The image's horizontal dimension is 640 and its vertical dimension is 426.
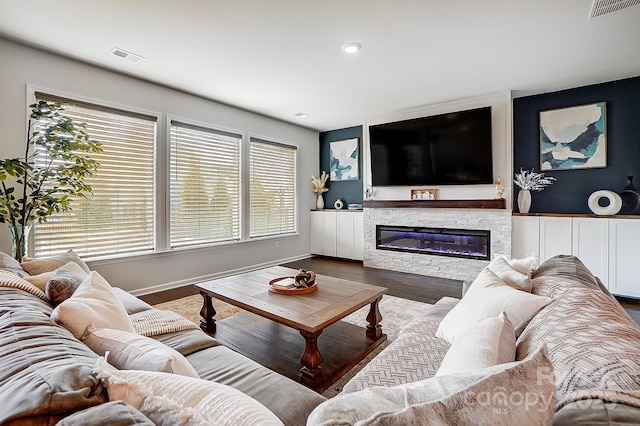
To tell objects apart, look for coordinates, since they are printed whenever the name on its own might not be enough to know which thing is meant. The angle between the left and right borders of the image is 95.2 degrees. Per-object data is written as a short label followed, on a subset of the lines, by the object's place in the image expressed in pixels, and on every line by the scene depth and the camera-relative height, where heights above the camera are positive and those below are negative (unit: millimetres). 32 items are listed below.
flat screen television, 4297 +983
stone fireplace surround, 4191 -224
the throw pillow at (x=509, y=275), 1480 -349
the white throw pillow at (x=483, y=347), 854 -423
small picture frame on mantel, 4809 +292
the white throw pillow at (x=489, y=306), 1254 -434
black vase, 3613 +152
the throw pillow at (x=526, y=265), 1751 -334
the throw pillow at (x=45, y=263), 1944 -358
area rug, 2771 -1065
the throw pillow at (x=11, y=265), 1685 -322
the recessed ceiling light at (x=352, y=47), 2809 +1610
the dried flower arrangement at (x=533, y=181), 4129 +428
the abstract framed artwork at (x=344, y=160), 6023 +1081
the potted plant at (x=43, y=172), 2516 +365
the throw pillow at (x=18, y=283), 1343 -336
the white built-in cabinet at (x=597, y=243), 3387 -398
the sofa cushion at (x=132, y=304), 2048 -674
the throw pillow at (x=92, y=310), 1055 -386
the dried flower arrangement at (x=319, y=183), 6312 +615
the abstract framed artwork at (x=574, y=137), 3795 +993
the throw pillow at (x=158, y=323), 1691 -682
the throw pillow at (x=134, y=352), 808 -426
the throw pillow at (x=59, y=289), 1399 -378
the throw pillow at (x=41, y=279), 1636 -383
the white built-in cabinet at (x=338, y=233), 5715 -446
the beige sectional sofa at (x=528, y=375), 534 -369
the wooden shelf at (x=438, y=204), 4145 +117
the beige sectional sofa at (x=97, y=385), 545 -380
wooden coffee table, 1908 -933
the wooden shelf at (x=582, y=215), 3384 -49
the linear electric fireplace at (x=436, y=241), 4391 -484
